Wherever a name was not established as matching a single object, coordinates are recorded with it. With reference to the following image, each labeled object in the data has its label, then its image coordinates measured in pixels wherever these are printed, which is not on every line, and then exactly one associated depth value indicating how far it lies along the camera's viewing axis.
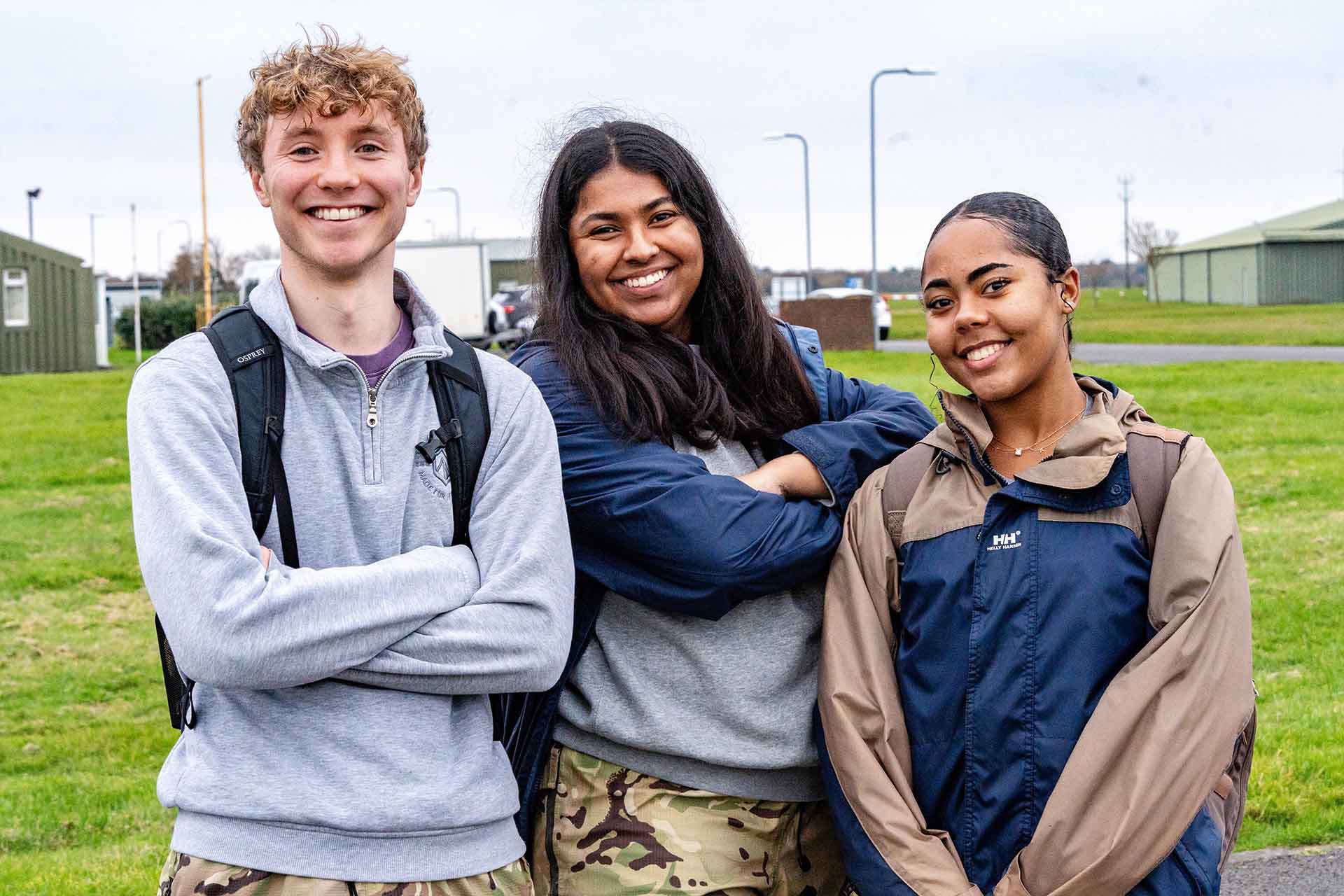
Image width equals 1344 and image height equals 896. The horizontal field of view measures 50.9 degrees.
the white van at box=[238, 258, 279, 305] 38.59
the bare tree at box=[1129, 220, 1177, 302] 81.10
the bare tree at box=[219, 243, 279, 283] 82.38
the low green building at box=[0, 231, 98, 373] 35.19
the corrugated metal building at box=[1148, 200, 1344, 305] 60.31
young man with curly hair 2.30
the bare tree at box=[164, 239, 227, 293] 80.00
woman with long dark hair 2.76
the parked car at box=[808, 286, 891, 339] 36.66
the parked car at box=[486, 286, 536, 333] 40.97
